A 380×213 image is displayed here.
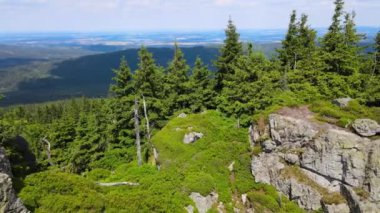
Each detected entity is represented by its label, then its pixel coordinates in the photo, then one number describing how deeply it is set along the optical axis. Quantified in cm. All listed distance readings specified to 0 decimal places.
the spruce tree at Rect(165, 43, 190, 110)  3472
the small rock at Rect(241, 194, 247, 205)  2061
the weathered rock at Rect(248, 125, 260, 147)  2307
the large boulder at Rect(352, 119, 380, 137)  1886
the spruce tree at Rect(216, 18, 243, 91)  3375
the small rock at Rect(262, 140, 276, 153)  2154
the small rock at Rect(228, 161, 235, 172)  2234
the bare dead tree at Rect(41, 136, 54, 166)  3381
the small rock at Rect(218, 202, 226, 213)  1975
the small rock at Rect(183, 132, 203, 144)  2569
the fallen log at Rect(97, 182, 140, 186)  2036
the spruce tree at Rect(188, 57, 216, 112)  3428
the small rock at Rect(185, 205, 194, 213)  1880
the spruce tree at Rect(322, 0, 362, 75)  2940
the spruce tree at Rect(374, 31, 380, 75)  3344
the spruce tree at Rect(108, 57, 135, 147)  3203
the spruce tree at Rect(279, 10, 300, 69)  3709
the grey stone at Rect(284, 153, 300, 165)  2044
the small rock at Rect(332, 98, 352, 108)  2303
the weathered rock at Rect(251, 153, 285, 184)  2084
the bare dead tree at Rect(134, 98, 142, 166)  2569
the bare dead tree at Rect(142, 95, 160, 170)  2563
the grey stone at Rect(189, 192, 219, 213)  1938
